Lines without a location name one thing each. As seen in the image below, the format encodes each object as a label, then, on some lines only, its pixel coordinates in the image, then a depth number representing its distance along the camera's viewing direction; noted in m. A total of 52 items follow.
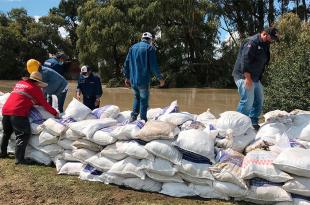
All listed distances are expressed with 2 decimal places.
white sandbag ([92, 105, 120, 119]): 3.77
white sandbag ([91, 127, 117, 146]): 3.07
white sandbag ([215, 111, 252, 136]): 3.05
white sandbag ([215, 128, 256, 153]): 2.95
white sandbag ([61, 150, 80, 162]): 3.32
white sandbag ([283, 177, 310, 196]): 2.46
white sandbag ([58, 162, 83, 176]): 3.25
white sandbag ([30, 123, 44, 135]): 3.54
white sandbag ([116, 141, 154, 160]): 2.85
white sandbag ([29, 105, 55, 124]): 3.63
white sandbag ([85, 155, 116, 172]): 3.03
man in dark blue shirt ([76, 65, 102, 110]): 4.87
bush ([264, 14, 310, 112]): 6.00
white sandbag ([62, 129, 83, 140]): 3.26
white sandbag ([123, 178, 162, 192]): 2.88
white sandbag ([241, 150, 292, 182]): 2.53
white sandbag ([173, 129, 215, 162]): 2.76
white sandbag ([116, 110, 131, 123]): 3.92
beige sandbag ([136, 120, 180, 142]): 2.83
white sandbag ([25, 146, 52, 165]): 3.54
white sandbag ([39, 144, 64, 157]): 3.46
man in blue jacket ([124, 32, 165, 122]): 3.79
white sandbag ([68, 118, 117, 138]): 3.16
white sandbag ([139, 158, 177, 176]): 2.78
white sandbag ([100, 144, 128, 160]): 2.98
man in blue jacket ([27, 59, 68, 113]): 4.39
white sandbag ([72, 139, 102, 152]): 3.17
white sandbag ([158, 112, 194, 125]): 3.25
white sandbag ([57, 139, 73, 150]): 3.36
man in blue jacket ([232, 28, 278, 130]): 3.57
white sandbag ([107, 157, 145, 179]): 2.87
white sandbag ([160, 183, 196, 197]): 2.77
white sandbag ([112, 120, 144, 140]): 2.96
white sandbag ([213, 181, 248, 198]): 2.60
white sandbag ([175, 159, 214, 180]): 2.70
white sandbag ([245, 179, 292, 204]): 2.50
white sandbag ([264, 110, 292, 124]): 3.40
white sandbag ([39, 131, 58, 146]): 3.45
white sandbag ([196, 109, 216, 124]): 3.53
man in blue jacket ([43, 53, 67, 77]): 4.89
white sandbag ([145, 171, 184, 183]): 2.82
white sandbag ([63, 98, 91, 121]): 3.62
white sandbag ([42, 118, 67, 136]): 3.37
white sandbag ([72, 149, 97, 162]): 3.17
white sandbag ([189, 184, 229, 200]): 2.70
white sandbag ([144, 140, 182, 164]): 2.78
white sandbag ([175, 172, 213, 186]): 2.72
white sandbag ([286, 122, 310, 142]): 3.12
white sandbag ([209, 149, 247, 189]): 2.59
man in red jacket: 3.55
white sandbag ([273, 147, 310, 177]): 2.46
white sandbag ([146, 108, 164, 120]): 3.96
